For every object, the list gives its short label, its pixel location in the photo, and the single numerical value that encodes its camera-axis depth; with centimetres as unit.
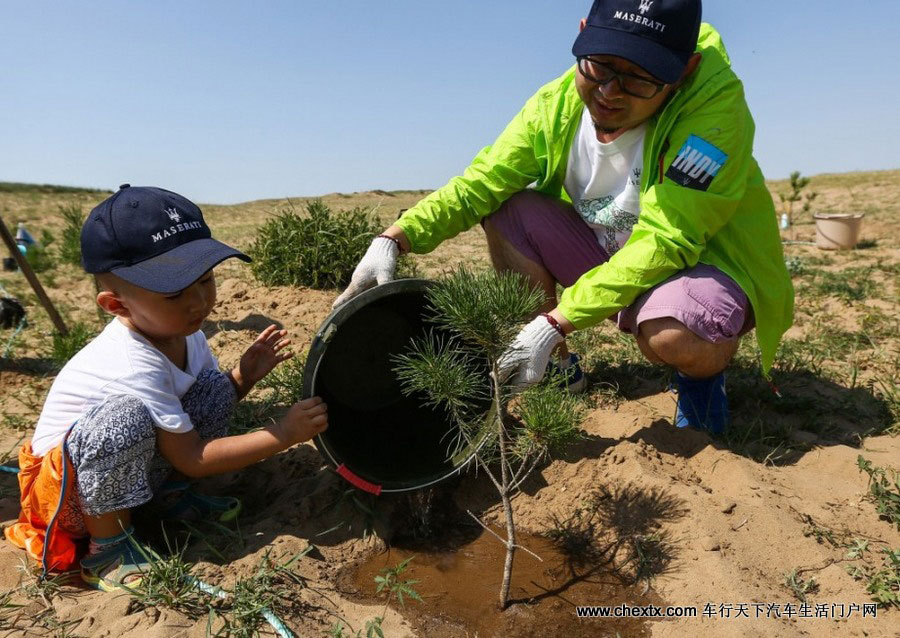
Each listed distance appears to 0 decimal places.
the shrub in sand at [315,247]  386
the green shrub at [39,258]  506
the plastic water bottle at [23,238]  556
